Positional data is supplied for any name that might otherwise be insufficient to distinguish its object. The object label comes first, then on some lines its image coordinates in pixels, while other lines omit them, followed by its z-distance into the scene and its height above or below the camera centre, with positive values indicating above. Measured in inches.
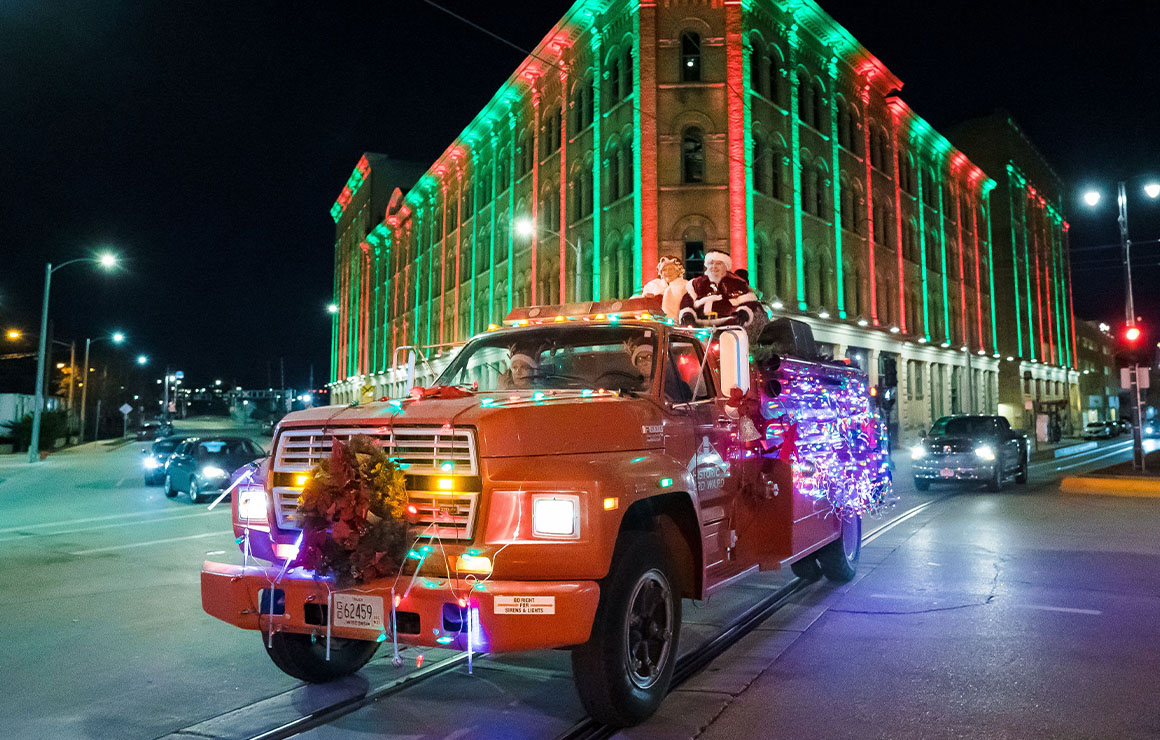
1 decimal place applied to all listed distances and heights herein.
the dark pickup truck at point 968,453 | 743.7 -23.9
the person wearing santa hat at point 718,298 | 271.0 +44.3
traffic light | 833.5 +83.5
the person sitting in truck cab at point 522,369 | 216.8 +16.9
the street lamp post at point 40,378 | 1221.7 +88.5
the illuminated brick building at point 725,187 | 1116.5 +399.4
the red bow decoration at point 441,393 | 189.5 +9.1
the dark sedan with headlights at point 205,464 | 696.4 -24.8
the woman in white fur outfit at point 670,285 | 293.1 +55.2
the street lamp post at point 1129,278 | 817.5 +156.2
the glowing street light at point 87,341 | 1934.1 +218.5
